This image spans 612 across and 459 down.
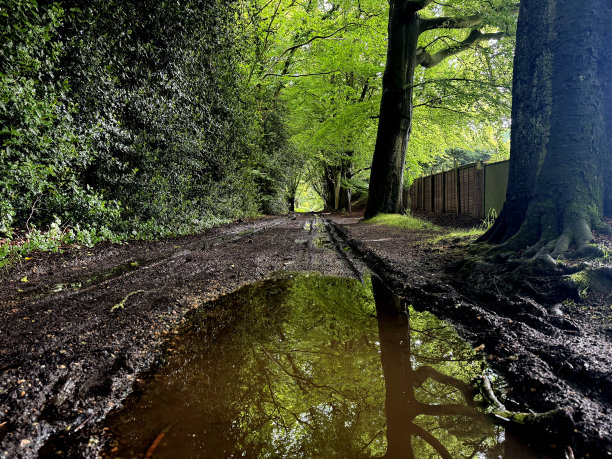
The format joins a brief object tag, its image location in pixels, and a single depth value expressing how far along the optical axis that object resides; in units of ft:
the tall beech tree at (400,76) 31.22
